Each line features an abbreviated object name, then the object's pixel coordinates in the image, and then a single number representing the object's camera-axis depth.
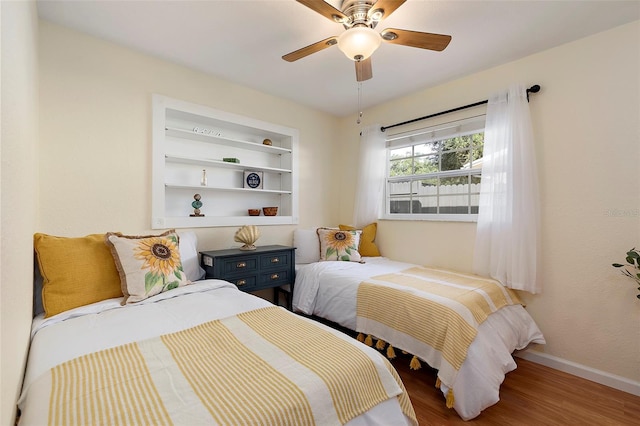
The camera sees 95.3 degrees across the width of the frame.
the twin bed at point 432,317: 1.72
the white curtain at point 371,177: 3.50
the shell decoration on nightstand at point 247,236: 2.76
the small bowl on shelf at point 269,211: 3.29
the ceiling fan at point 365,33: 1.58
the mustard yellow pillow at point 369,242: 3.45
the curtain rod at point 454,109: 2.40
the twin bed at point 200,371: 0.86
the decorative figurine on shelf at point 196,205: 2.76
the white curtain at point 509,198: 2.36
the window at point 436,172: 2.88
